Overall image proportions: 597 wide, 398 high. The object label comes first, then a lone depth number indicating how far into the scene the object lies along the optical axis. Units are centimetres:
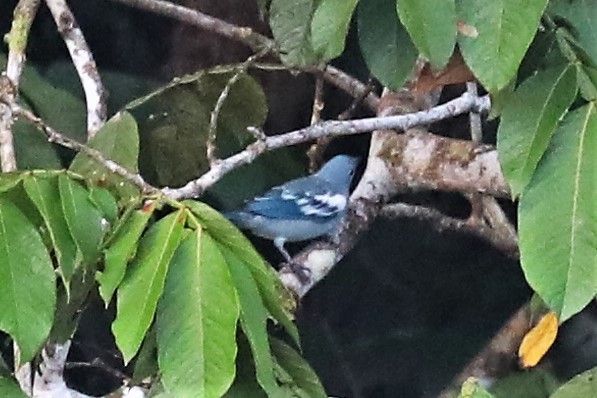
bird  1001
